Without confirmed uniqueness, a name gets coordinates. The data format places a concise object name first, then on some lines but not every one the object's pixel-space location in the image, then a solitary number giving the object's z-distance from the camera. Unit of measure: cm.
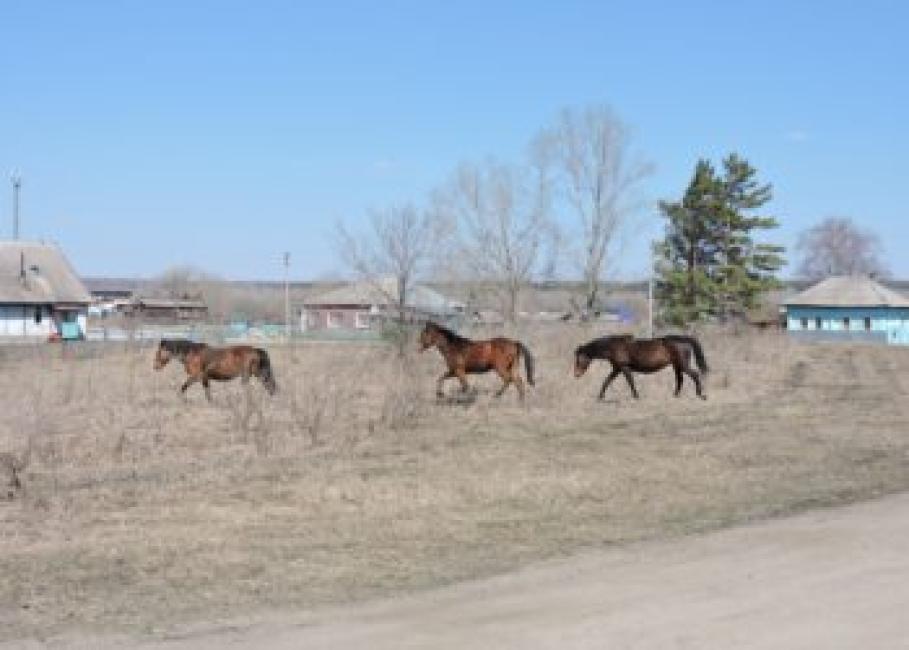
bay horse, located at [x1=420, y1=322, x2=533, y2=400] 2386
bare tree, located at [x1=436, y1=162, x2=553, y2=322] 7475
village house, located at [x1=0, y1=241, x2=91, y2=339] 7750
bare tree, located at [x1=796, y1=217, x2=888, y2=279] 14612
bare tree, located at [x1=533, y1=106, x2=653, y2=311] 7575
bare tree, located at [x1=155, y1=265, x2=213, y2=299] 14439
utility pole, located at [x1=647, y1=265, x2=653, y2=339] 6709
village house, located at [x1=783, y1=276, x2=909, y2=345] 9494
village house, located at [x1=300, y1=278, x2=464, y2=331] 5439
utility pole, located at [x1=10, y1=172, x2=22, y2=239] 8669
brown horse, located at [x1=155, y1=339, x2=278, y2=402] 2616
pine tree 7669
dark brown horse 2547
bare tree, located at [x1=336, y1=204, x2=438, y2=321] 6412
